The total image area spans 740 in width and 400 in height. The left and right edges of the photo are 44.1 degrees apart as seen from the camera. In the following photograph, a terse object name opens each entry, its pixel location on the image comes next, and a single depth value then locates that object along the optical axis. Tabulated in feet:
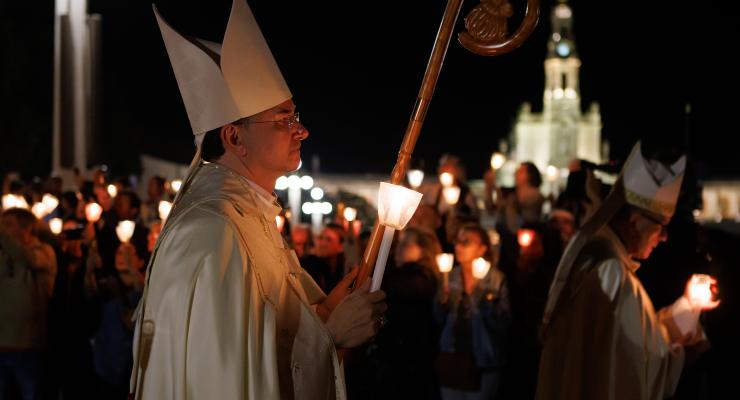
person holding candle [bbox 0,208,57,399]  25.54
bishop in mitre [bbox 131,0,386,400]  9.42
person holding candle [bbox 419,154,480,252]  32.12
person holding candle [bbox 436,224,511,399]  23.21
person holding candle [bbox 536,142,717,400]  16.28
